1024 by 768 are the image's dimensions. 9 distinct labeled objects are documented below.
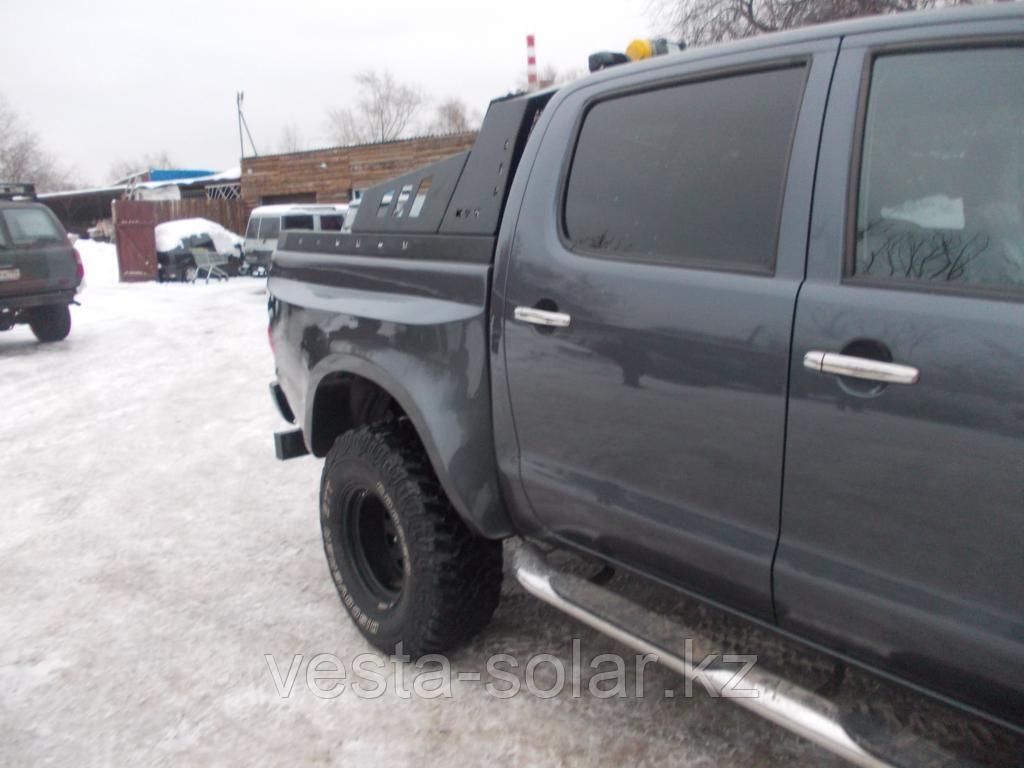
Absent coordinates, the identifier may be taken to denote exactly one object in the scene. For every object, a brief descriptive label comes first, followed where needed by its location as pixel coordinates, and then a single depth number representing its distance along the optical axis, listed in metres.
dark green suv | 10.42
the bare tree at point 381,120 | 67.12
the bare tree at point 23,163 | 51.53
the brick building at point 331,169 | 25.58
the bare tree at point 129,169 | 95.69
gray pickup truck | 1.56
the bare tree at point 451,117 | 57.79
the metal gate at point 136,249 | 23.17
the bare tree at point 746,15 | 9.88
